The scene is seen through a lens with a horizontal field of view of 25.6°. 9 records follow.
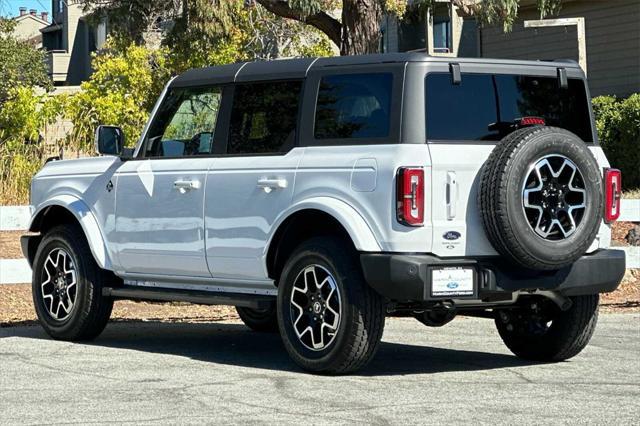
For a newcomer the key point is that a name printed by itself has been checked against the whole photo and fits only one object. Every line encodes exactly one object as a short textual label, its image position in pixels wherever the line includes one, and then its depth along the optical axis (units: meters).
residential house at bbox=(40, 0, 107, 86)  55.99
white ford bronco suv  8.84
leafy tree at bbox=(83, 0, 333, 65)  24.39
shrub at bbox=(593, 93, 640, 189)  23.53
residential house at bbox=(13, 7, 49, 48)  79.31
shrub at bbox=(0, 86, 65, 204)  20.86
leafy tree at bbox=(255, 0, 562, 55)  19.38
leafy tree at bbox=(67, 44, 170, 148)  26.84
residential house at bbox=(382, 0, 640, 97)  26.69
